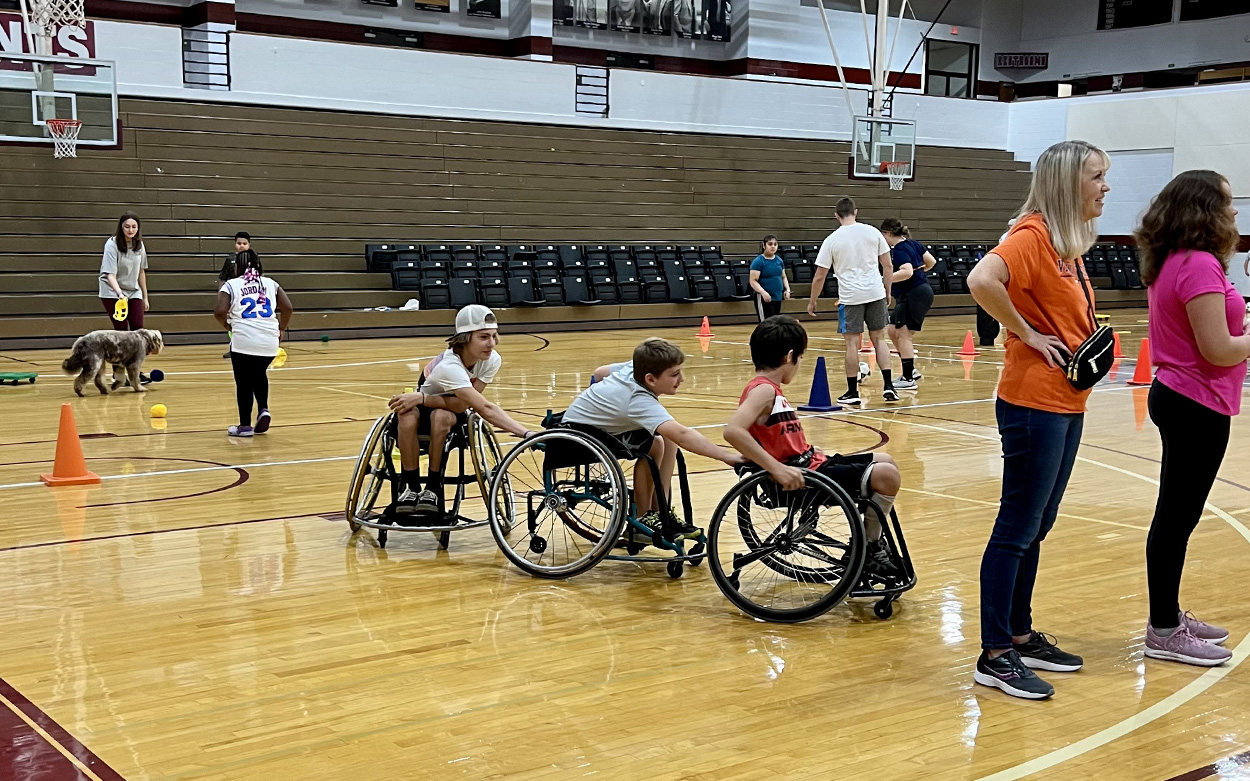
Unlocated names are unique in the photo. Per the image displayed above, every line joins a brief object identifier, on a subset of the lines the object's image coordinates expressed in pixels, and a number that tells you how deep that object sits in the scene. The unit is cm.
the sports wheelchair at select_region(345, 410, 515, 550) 535
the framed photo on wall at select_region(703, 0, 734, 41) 2628
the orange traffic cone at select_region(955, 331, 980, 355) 1458
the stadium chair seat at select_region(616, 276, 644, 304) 1916
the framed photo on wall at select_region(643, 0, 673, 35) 2606
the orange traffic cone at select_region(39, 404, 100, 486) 672
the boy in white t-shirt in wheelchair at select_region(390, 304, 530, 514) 524
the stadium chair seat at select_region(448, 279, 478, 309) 1733
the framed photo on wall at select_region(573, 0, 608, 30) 2509
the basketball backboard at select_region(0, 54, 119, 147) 1302
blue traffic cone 994
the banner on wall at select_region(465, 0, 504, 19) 2416
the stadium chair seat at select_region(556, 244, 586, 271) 1912
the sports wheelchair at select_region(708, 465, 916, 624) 422
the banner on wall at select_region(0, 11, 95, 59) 1594
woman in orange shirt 358
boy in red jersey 427
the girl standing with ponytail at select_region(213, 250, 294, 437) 819
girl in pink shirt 367
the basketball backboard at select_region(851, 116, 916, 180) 2086
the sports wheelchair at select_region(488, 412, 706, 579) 475
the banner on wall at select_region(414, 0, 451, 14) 2384
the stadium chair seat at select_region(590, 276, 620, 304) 1886
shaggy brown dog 1037
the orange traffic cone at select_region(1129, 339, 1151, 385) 1220
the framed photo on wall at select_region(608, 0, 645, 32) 2566
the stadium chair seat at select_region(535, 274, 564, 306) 1828
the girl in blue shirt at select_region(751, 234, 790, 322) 1544
